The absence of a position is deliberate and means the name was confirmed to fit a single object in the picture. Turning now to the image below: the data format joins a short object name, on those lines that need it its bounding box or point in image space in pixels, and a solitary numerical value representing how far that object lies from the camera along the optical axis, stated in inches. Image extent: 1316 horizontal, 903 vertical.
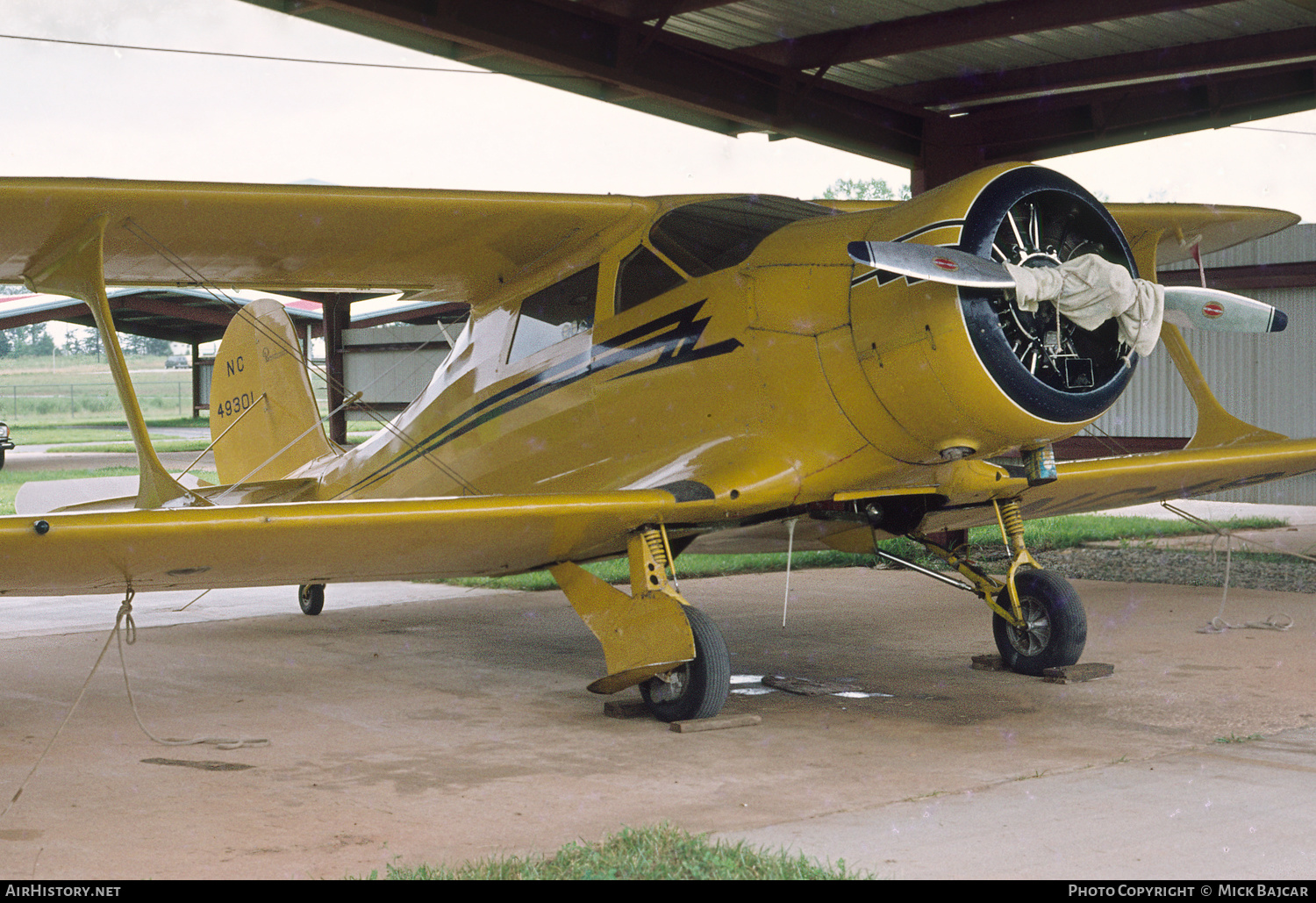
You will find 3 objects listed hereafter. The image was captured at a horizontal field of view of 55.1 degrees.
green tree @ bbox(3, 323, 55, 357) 3826.3
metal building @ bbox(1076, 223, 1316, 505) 646.5
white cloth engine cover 209.9
